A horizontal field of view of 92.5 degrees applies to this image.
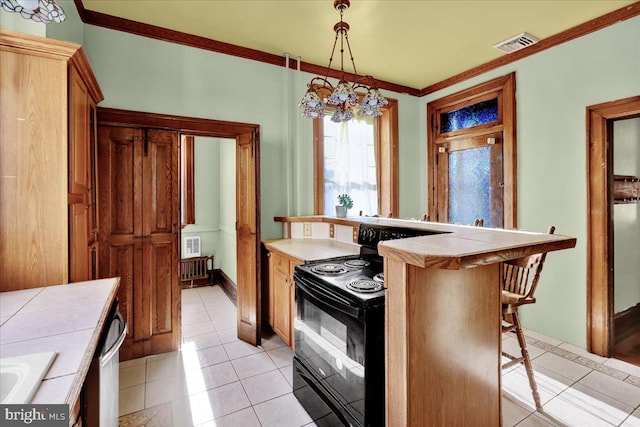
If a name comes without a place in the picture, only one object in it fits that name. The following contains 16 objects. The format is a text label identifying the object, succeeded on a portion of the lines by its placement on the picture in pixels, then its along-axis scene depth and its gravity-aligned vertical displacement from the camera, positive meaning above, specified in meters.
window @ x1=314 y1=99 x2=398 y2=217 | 3.68 +0.63
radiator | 4.73 -0.86
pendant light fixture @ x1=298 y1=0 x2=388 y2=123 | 2.10 +0.79
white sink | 0.74 -0.42
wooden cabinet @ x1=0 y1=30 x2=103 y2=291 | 1.42 +0.26
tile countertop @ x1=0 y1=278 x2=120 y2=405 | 0.79 -0.41
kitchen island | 1.23 -0.51
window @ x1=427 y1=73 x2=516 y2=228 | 3.35 +0.67
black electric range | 1.44 -0.67
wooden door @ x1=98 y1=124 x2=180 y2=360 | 2.62 -0.14
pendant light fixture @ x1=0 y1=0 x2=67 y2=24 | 1.31 +0.91
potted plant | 3.18 +0.06
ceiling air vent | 2.94 +1.66
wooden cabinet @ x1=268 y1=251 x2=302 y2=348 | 2.60 -0.75
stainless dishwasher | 1.04 -0.61
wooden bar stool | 1.82 -0.58
